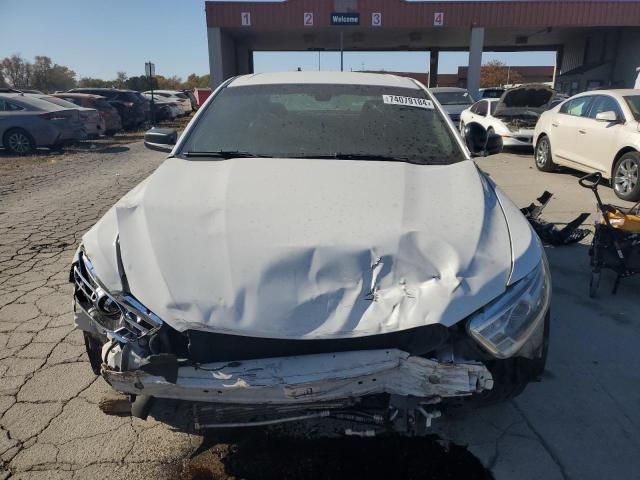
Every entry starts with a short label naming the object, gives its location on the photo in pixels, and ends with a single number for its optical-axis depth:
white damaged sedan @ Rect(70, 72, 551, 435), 1.75
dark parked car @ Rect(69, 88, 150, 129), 17.58
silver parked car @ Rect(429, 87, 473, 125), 15.52
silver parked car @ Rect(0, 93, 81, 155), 11.61
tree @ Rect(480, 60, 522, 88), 58.85
